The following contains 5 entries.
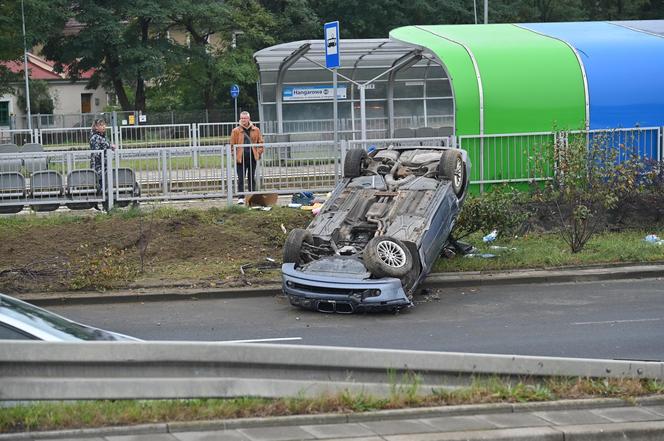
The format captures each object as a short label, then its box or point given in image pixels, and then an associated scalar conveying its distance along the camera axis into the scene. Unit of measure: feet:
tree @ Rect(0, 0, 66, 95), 153.02
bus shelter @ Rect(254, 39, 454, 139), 93.86
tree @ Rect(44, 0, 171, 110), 181.06
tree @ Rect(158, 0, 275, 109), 189.37
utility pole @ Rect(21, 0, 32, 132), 149.38
